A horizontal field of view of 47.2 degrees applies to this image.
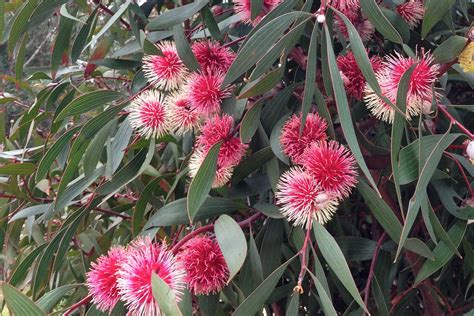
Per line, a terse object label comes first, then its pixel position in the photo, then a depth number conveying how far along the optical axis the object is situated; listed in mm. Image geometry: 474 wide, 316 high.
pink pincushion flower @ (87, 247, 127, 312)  523
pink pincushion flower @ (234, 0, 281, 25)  621
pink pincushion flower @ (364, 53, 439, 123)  531
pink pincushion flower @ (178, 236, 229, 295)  541
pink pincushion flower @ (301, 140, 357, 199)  521
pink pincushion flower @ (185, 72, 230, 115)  587
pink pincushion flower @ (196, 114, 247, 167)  575
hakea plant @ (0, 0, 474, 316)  497
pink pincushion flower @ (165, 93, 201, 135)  610
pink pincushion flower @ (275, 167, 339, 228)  516
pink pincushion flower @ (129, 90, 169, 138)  622
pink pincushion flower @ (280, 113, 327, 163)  555
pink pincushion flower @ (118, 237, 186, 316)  470
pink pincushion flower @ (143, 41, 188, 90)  630
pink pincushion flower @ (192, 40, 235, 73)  624
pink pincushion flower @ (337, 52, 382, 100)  602
